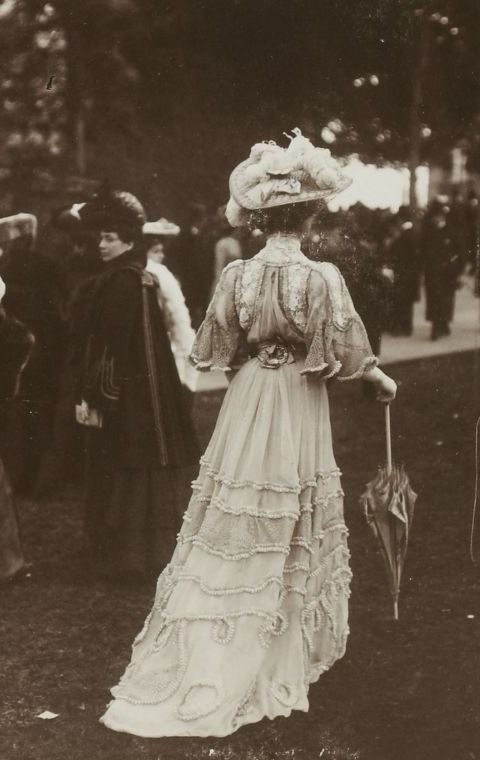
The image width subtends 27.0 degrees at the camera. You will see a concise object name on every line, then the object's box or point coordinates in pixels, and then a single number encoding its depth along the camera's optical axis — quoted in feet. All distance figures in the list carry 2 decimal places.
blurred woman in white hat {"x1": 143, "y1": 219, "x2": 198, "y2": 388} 16.15
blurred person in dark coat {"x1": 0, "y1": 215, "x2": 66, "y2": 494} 15.93
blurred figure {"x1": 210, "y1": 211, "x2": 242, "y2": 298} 15.29
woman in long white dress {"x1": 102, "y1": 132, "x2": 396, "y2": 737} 12.07
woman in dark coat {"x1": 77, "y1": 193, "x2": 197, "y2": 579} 15.46
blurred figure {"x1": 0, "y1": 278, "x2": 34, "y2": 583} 15.70
